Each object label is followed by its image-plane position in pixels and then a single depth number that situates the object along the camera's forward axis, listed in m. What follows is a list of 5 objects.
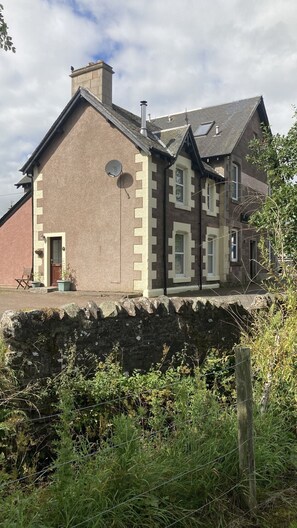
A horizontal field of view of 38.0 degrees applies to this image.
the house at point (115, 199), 16.19
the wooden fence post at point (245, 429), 2.92
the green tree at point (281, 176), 7.42
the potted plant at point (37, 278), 18.44
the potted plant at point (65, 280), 17.17
